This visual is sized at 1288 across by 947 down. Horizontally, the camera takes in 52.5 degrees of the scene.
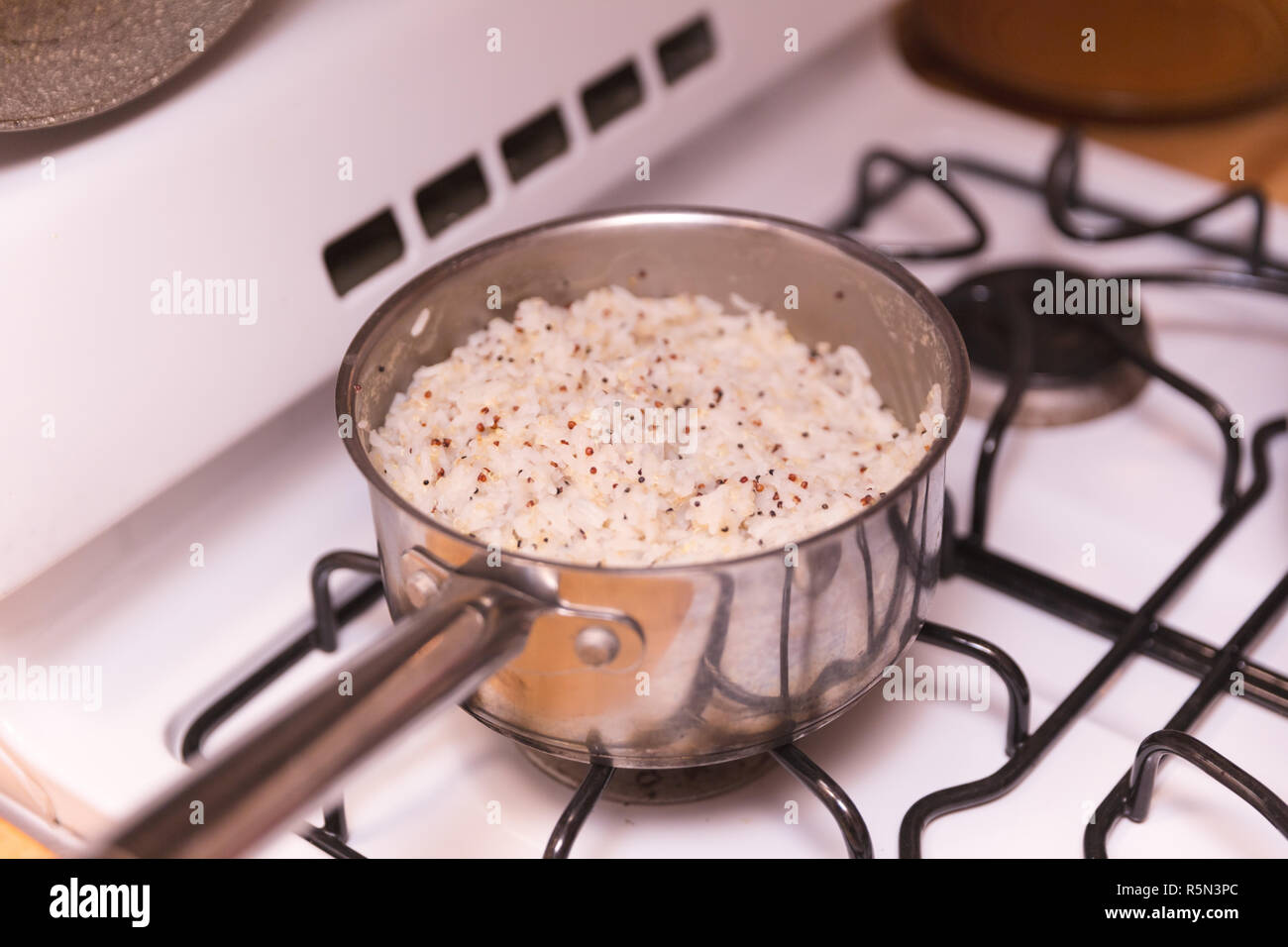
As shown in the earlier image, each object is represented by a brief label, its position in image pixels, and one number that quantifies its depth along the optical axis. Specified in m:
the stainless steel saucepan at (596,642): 0.42
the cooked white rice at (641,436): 0.58
